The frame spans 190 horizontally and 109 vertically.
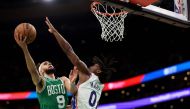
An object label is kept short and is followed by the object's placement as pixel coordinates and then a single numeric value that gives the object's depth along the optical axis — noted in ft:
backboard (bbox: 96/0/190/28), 15.94
